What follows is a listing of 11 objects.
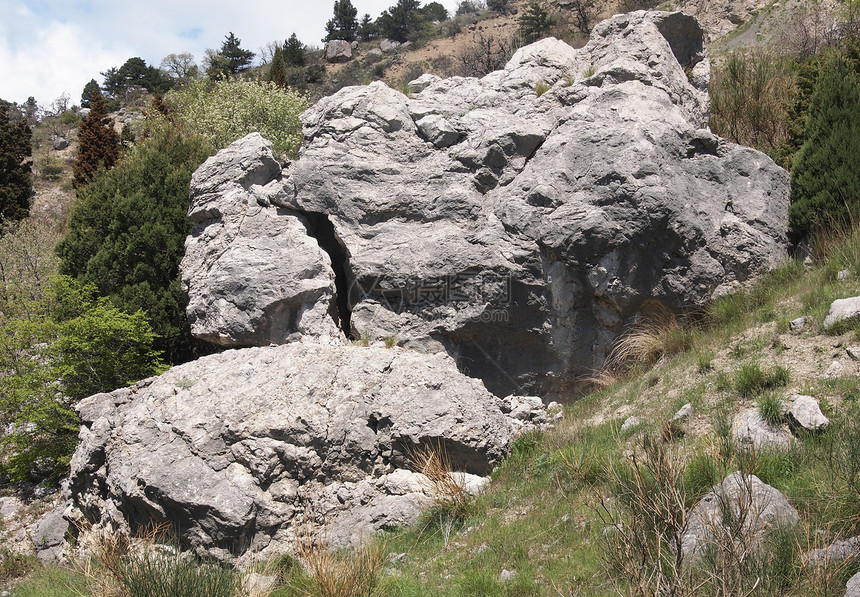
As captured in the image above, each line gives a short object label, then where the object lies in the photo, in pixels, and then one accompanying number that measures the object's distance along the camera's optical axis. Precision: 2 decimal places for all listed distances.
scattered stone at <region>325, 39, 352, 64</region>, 51.12
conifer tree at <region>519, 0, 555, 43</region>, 37.75
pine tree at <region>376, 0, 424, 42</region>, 53.84
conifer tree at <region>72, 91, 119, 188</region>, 24.20
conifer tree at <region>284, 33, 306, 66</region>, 49.19
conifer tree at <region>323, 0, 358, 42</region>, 55.72
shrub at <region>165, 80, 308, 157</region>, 17.22
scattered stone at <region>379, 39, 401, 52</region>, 51.68
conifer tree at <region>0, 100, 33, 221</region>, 24.91
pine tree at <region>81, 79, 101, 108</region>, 50.62
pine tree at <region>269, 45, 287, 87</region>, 30.93
